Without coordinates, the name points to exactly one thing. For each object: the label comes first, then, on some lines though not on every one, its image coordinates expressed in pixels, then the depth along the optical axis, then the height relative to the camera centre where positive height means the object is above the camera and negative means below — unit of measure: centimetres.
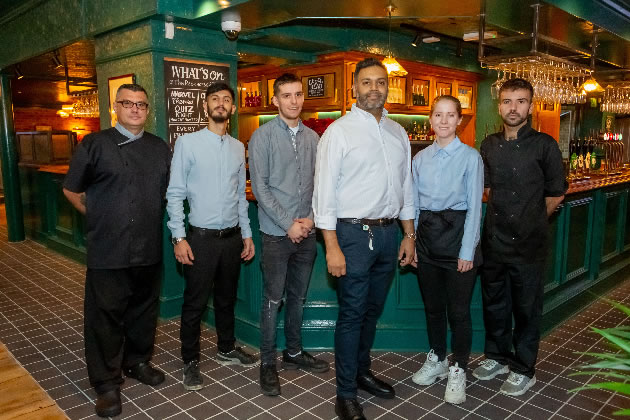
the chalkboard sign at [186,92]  427 +39
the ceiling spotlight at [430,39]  683 +130
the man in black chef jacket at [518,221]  293 -54
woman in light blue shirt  278 -51
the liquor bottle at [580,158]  583 -30
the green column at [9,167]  746 -44
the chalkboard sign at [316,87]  673 +65
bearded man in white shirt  254 -36
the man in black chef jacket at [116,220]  274 -46
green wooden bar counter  361 -121
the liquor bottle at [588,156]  588 -29
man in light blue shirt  294 -46
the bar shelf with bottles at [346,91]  658 +64
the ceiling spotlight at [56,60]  598 +100
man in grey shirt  292 -40
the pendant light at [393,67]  531 +71
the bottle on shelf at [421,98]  775 +54
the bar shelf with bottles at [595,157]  573 -32
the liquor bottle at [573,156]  573 -28
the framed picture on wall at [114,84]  442 +49
